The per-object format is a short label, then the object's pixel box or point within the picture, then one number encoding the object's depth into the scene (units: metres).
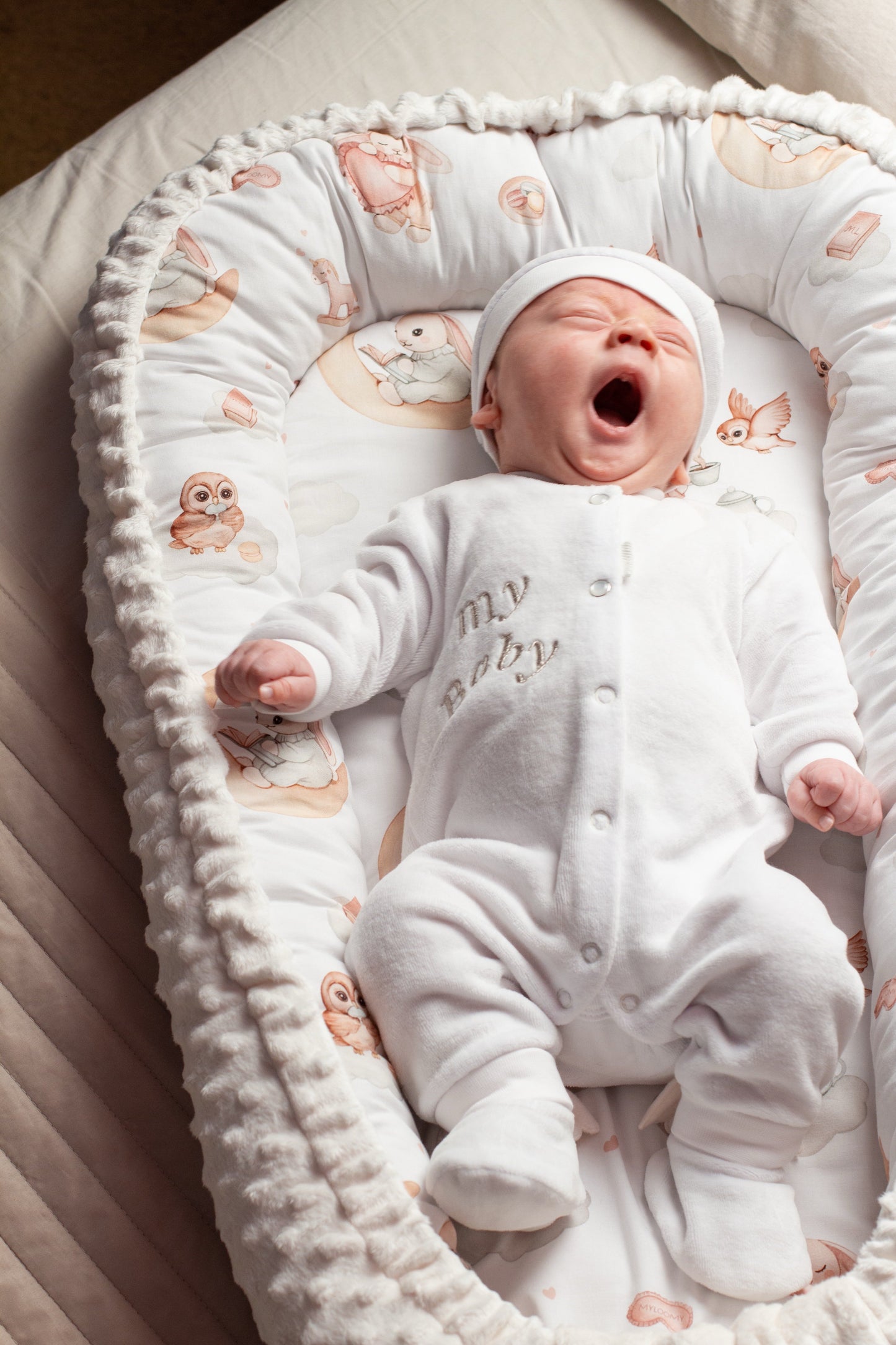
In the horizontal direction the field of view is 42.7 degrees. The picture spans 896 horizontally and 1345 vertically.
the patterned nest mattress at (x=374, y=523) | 0.86
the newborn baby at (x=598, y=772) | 0.93
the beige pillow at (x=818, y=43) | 1.58
